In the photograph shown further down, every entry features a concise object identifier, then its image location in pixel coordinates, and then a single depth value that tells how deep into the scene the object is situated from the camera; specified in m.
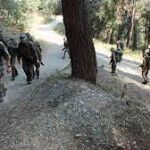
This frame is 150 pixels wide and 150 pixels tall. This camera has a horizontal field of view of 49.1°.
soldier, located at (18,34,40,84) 5.44
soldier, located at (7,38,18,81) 6.04
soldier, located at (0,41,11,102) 4.20
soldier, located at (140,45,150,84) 7.08
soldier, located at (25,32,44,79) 5.68
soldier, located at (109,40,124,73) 7.40
